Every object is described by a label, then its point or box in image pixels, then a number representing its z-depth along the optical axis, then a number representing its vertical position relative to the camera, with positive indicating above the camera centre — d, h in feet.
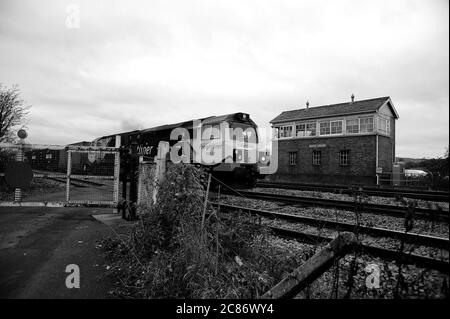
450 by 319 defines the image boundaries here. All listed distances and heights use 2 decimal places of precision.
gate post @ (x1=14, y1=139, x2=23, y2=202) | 19.01 +0.27
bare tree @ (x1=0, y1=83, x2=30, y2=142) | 42.22 +7.38
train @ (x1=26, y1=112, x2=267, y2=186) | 38.42 +3.08
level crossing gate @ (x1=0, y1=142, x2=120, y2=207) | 19.13 -0.27
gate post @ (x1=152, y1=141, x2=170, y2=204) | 18.88 +0.29
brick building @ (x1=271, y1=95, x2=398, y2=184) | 82.48 +8.10
